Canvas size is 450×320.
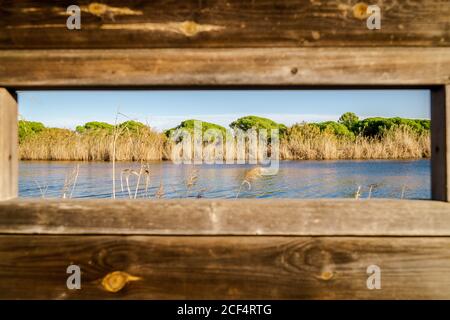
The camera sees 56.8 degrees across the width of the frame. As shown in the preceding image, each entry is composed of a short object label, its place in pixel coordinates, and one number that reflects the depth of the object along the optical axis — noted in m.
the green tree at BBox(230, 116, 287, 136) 17.89
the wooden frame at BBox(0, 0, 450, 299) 1.40
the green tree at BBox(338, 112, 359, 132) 24.58
